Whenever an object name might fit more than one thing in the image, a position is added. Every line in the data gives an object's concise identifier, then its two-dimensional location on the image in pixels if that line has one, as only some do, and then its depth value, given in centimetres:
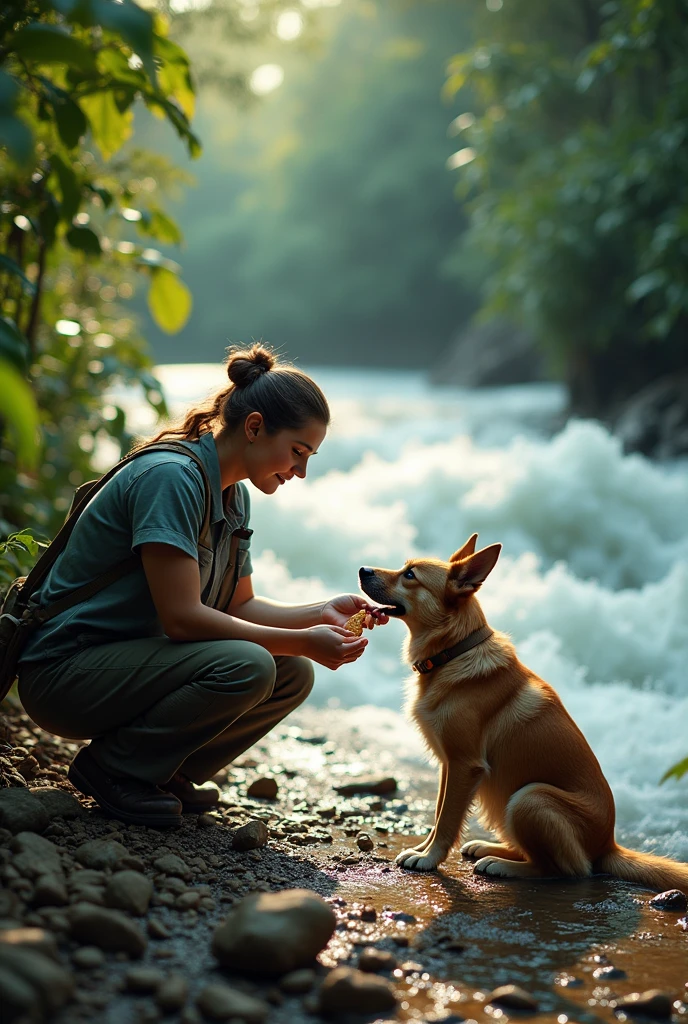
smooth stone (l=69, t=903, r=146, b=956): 199
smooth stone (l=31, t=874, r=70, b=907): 212
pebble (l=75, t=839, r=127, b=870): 243
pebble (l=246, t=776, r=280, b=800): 354
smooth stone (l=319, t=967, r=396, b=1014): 191
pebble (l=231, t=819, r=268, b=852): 288
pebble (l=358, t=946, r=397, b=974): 214
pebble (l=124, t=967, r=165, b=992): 185
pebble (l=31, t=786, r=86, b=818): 276
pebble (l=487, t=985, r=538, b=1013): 202
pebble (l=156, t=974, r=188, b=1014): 180
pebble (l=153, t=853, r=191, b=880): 252
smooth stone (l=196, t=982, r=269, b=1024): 178
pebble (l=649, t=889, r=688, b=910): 275
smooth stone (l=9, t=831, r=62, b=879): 223
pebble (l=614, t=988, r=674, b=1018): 205
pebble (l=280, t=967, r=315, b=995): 198
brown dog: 289
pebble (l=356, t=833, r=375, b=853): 309
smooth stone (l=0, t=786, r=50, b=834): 254
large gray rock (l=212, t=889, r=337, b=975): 198
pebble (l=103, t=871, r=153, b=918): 219
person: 275
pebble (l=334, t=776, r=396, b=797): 371
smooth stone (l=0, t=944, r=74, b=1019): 165
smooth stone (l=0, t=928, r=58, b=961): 174
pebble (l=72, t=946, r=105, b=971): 191
